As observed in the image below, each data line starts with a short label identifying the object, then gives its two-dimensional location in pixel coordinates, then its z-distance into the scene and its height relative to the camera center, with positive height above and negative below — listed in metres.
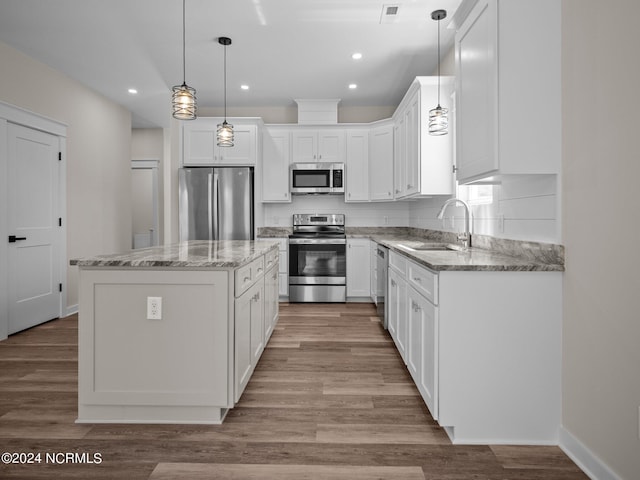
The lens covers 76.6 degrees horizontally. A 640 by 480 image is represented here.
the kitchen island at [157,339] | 2.17 -0.57
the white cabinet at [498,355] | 1.99 -0.61
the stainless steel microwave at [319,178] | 5.62 +0.77
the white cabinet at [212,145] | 5.47 +1.19
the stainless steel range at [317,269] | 5.39 -0.48
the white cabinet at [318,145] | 5.69 +1.24
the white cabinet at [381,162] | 5.47 +0.98
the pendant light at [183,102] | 2.62 +0.85
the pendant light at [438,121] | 3.10 +0.86
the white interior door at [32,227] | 4.00 +0.07
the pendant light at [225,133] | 3.71 +0.92
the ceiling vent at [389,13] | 3.22 +1.80
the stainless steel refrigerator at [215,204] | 5.31 +0.39
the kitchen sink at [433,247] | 3.32 -0.12
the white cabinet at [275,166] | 5.70 +0.95
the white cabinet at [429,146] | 3.79 +0.84
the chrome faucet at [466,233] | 2.97 +0.00
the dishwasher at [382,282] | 3.97 -0.51
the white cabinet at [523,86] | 1.96 +0.72
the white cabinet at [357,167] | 5.68 +0.93
